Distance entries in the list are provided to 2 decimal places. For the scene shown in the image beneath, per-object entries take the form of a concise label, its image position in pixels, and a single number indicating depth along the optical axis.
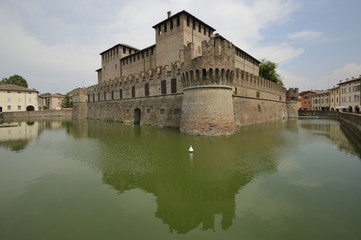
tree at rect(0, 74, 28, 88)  77.38
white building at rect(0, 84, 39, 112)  60.78
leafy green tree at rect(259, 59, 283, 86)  60.03
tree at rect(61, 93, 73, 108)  78.75
